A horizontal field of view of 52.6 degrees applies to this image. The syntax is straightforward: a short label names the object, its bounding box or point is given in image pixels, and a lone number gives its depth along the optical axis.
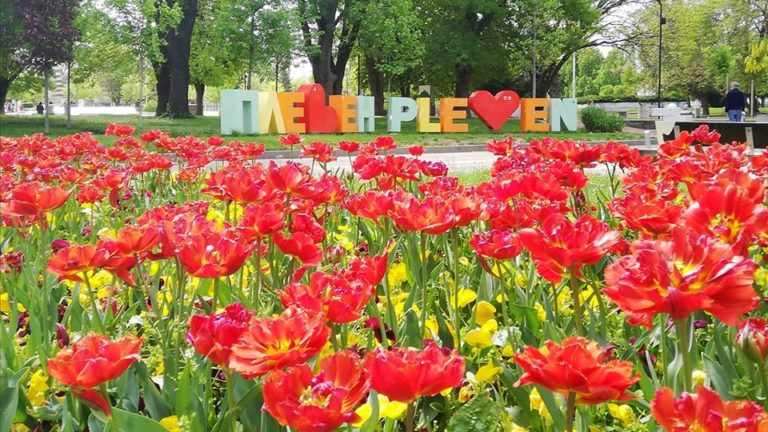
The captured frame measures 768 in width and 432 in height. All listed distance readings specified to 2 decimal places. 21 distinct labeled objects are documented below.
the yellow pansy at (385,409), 1.21
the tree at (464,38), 29.61
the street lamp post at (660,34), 30.02
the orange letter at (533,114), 24.00
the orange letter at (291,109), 20.00
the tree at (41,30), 21.08
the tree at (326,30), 27.77
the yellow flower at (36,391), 1.68
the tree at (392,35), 27.91
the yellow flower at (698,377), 1.27
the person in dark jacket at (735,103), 20.61
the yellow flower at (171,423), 1.38
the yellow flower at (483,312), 1.96
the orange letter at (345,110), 21.22
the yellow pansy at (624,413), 1.51
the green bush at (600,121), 25.17
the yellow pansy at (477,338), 1.77
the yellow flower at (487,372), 1.50
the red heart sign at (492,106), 23.08
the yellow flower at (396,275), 2.58
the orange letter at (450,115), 22.17
